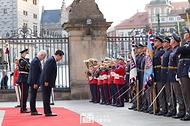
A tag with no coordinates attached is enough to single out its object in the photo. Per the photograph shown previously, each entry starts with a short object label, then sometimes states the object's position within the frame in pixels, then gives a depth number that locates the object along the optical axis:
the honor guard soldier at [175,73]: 10.45
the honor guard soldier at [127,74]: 14.94
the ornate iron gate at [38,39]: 18.96
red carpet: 9.82
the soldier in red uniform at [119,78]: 15.09
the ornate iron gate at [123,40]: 19.44
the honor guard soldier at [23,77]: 13.49
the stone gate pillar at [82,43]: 19.03
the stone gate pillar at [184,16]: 17.45
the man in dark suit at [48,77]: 11.69
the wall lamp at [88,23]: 19.12
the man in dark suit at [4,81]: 19.35
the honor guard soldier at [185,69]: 9.85
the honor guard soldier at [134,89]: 13.39
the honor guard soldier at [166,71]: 10.95
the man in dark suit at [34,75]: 12.25
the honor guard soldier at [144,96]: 12.42
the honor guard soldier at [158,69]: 11.47
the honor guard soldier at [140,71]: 13.02
